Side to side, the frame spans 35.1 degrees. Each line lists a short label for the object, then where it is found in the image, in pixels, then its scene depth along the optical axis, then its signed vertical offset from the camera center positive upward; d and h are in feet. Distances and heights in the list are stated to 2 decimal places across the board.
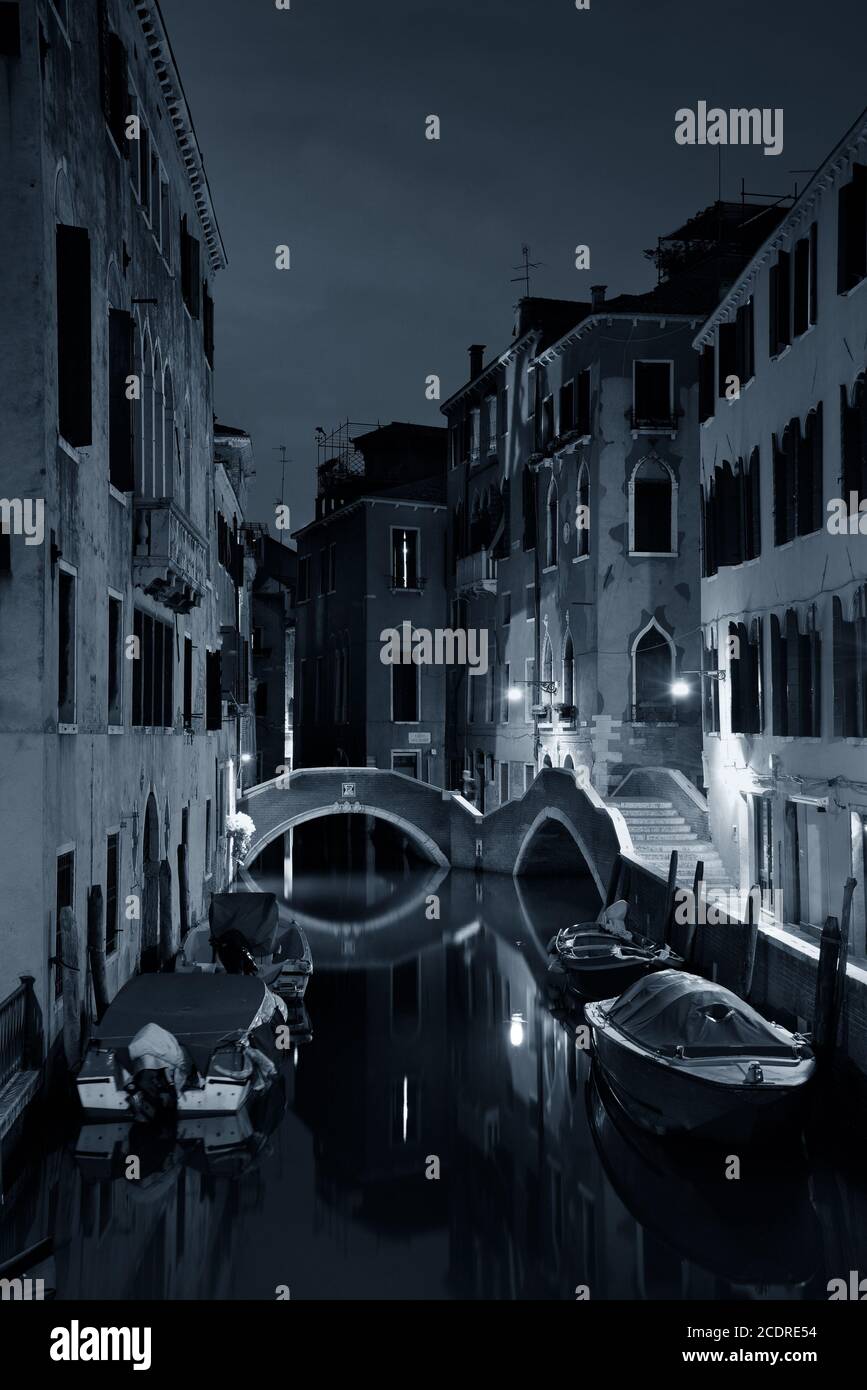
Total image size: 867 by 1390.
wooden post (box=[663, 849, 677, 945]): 61.05 -8.24
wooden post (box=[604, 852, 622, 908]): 70.59 -8.02
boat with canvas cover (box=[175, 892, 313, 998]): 56.08 -9.20
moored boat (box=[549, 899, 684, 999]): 57.31 -9.92
